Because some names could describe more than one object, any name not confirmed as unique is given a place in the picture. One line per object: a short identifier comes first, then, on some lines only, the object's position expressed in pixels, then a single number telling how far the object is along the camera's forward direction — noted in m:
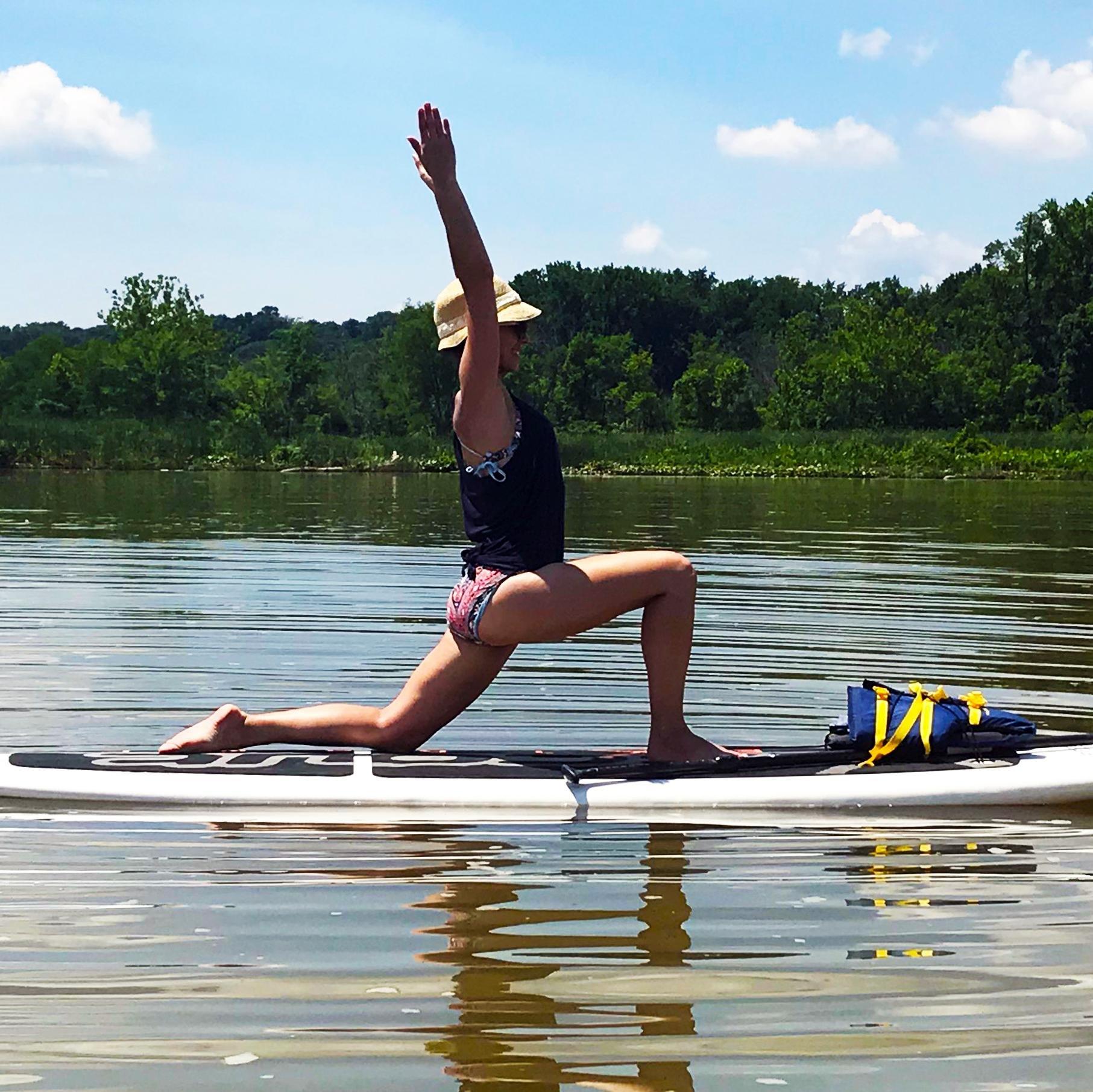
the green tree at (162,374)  88.12
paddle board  5.48
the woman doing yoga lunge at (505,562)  5.00
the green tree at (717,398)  90.88
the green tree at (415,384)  98.69
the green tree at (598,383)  99.75
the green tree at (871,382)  84.50
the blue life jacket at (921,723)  5.86
